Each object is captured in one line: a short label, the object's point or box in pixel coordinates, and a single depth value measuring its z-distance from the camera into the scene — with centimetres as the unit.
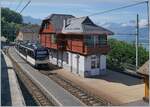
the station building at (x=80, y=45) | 1635
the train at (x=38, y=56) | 1895
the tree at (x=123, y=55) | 1969
